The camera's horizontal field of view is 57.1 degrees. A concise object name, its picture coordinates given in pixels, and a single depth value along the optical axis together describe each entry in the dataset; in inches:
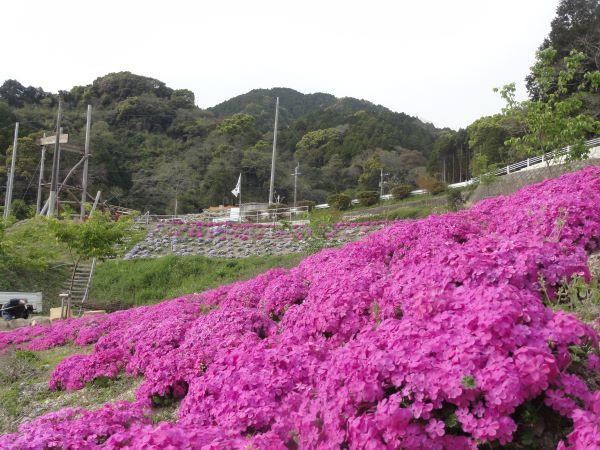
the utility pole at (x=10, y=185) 1612.9
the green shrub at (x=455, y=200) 777.6
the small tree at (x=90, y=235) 759.7
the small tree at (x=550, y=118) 553.0
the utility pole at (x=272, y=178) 1510.8
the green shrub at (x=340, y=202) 1541.6
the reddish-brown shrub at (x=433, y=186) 1413.6
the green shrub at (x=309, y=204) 1662.2
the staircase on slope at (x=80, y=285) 856.3
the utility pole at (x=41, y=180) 1322.0
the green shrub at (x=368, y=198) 1515.7
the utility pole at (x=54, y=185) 1057.5
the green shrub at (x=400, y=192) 1475.6
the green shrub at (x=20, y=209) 1789.5
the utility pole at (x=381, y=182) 2011.6
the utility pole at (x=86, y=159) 1014.6
